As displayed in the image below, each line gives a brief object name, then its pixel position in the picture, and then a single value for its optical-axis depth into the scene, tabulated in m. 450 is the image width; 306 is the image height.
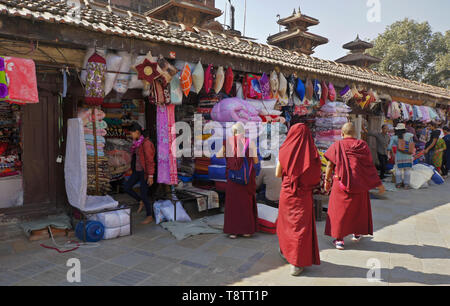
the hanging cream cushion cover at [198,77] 5.86
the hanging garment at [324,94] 8.23
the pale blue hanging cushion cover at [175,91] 5.55
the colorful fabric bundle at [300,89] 7.61
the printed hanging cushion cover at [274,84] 7.10
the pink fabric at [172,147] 5.57
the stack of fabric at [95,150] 5.22
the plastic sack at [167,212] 5.37
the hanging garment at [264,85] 7.00
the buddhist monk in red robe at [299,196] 3.45
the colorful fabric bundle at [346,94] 9.21
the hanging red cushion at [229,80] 6.40
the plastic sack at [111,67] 5.04
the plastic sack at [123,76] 5.18
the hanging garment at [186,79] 5.62
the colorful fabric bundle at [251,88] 6.86
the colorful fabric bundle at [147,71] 5.16
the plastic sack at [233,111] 6.02
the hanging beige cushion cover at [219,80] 6.22
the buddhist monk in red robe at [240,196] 4.56
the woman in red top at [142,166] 5.28
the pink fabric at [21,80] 4.08
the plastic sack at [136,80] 5.20
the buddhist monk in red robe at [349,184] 4.18
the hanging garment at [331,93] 8.44
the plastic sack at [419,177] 8.94
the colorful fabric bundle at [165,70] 5.29
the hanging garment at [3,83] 4.01
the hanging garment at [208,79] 6.03
